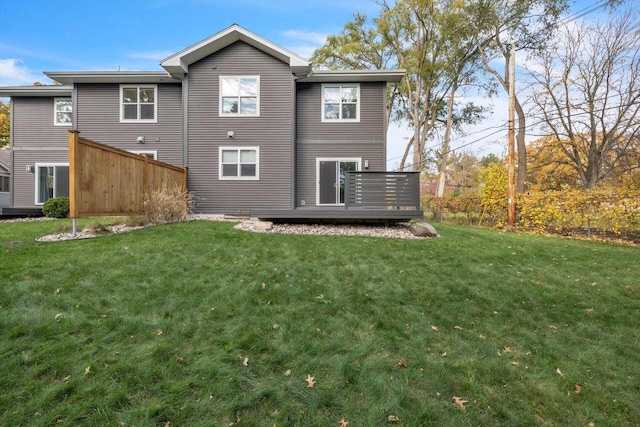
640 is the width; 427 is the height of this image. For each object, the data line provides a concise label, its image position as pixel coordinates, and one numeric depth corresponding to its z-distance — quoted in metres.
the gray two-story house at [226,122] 11.54
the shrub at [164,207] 7.50
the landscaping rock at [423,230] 7.52
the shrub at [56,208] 10.79
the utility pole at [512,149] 10.77
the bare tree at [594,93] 13.62
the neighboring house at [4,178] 19.65
